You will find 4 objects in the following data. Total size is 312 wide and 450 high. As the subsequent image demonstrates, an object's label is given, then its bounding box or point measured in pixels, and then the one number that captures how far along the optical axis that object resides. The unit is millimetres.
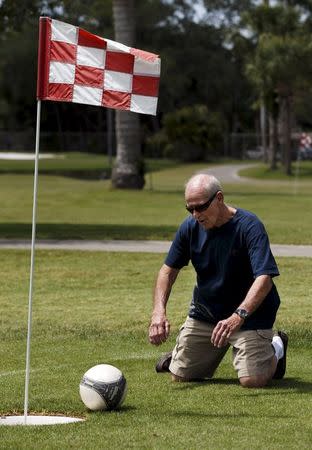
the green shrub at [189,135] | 107843
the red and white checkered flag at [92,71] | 11393
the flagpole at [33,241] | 10732
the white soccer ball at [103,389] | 11057
